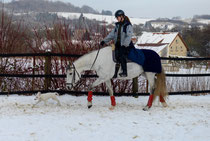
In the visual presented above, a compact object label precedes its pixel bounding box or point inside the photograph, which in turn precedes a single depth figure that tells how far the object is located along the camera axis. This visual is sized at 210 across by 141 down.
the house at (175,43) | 44.47
